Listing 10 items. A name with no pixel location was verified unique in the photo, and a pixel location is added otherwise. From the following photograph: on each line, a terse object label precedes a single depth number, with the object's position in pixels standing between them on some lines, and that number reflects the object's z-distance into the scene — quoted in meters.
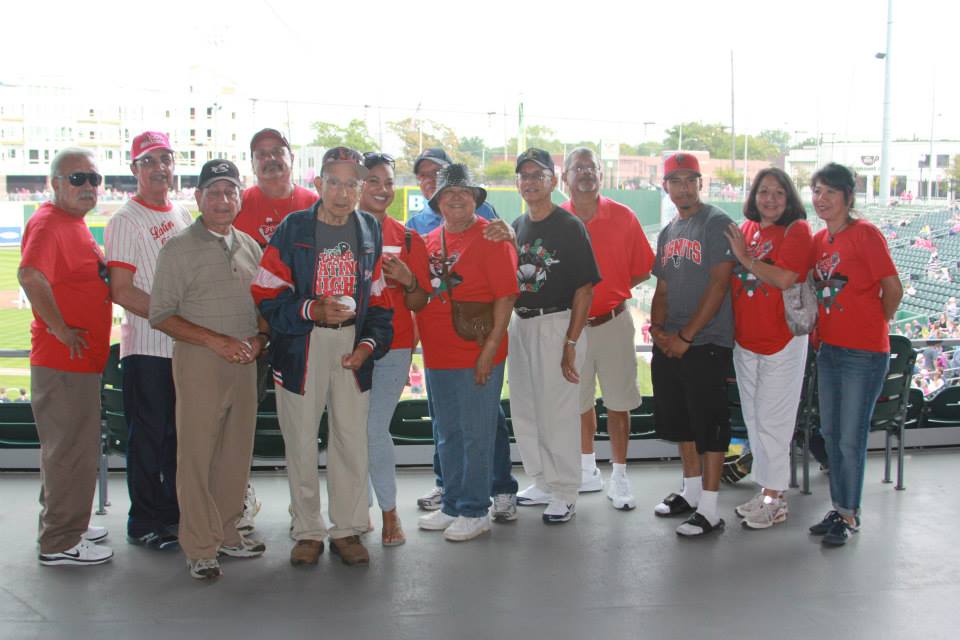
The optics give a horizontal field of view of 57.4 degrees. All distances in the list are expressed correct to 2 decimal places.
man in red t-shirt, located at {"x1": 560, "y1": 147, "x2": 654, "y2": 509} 3.65
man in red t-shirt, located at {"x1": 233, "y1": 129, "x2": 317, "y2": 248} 3.39
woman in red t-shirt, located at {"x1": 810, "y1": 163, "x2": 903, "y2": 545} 3.14
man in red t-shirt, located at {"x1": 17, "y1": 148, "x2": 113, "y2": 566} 2.95
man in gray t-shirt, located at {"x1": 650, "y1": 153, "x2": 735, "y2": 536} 3.33
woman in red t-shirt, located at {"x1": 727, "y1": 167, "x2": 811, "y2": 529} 3.26
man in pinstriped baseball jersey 3.01
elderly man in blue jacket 2.86
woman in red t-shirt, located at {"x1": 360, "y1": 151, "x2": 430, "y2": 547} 3.19
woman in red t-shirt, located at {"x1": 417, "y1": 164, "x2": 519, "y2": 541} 3.14
